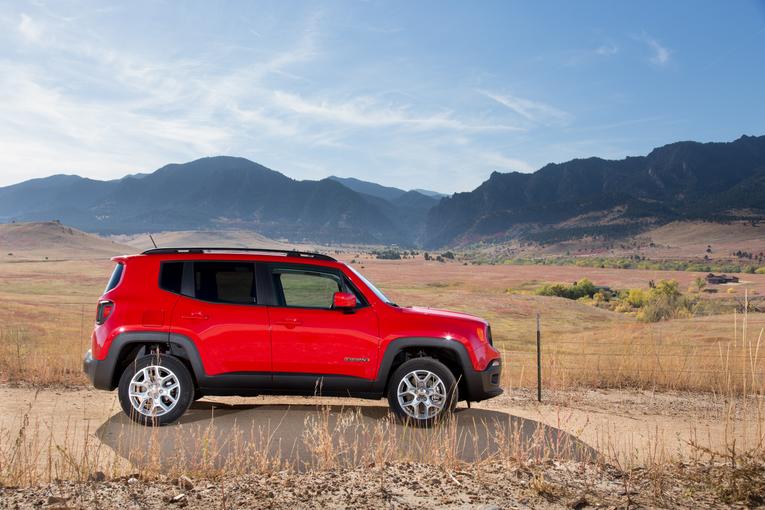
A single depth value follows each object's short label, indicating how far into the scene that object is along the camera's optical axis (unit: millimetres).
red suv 7984
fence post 10957
